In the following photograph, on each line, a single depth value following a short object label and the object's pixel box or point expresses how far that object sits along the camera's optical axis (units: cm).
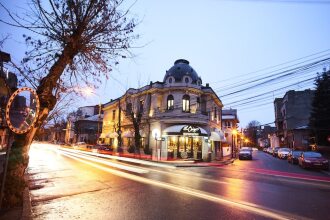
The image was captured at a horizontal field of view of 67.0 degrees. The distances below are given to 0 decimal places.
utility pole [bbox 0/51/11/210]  501
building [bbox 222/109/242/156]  5499
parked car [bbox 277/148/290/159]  3680
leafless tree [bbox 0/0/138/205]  702
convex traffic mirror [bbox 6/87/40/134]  495
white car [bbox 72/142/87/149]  4704
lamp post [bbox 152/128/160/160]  2915
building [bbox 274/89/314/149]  5234
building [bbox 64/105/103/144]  7269
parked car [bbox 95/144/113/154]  3567
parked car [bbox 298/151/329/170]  2141
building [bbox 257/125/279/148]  11788
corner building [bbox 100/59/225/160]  3028
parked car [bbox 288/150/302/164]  2722
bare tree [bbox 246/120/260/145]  11833
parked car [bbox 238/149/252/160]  3484
